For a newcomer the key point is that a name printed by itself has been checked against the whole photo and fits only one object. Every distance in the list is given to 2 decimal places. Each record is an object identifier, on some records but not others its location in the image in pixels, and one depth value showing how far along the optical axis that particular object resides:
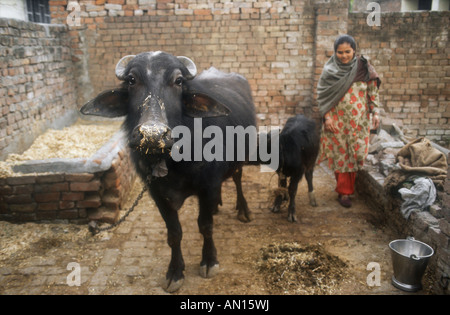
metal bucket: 3.21
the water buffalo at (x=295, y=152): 4.73
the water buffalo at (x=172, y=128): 2.78
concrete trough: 4.34
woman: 4.94
